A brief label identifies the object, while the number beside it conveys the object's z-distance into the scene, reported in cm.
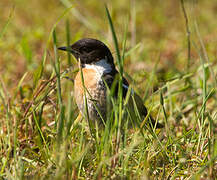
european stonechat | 680
